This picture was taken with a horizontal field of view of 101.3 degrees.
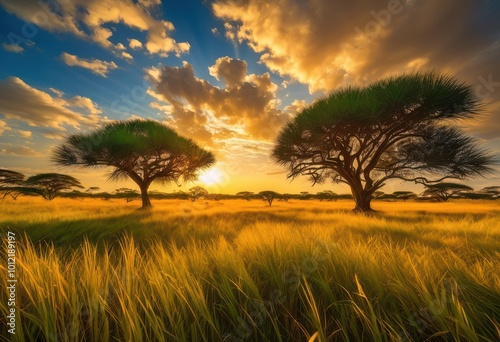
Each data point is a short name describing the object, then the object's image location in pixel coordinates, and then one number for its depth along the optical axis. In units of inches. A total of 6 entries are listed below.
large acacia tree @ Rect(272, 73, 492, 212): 394.9
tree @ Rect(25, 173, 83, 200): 1128.4
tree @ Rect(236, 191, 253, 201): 2347.3
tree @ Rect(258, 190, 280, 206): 1158.1
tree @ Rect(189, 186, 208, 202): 1823.1
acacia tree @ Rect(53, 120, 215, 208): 567.2
